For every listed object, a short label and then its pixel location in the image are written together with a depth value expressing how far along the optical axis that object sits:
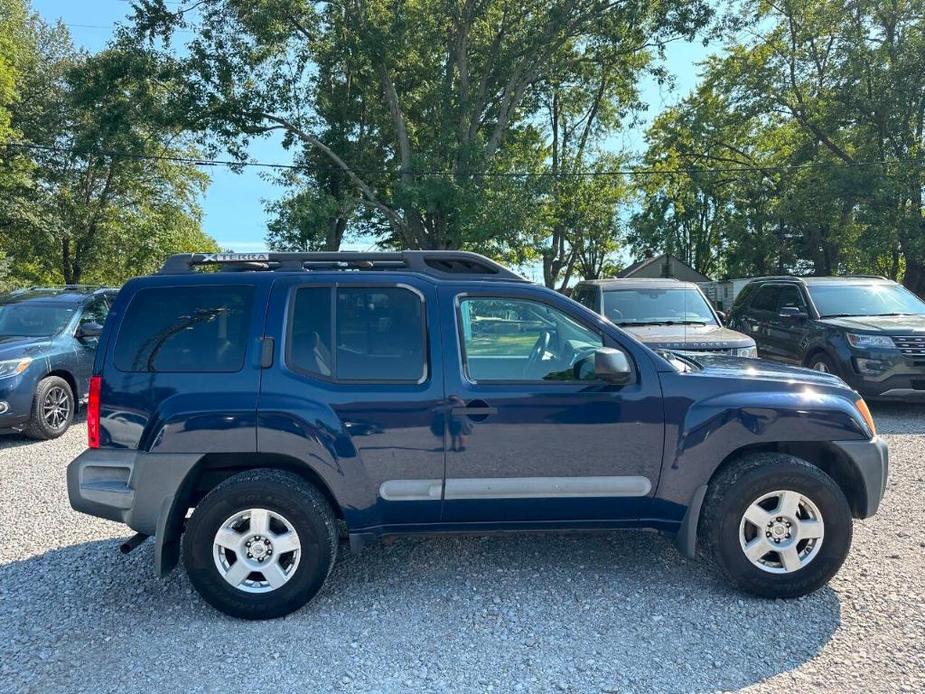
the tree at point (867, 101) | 21.03
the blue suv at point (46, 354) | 7.24
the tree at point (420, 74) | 21.80
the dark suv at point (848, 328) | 8.06
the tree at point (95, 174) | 21.33
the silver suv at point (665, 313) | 7.59
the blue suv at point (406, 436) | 3.46
